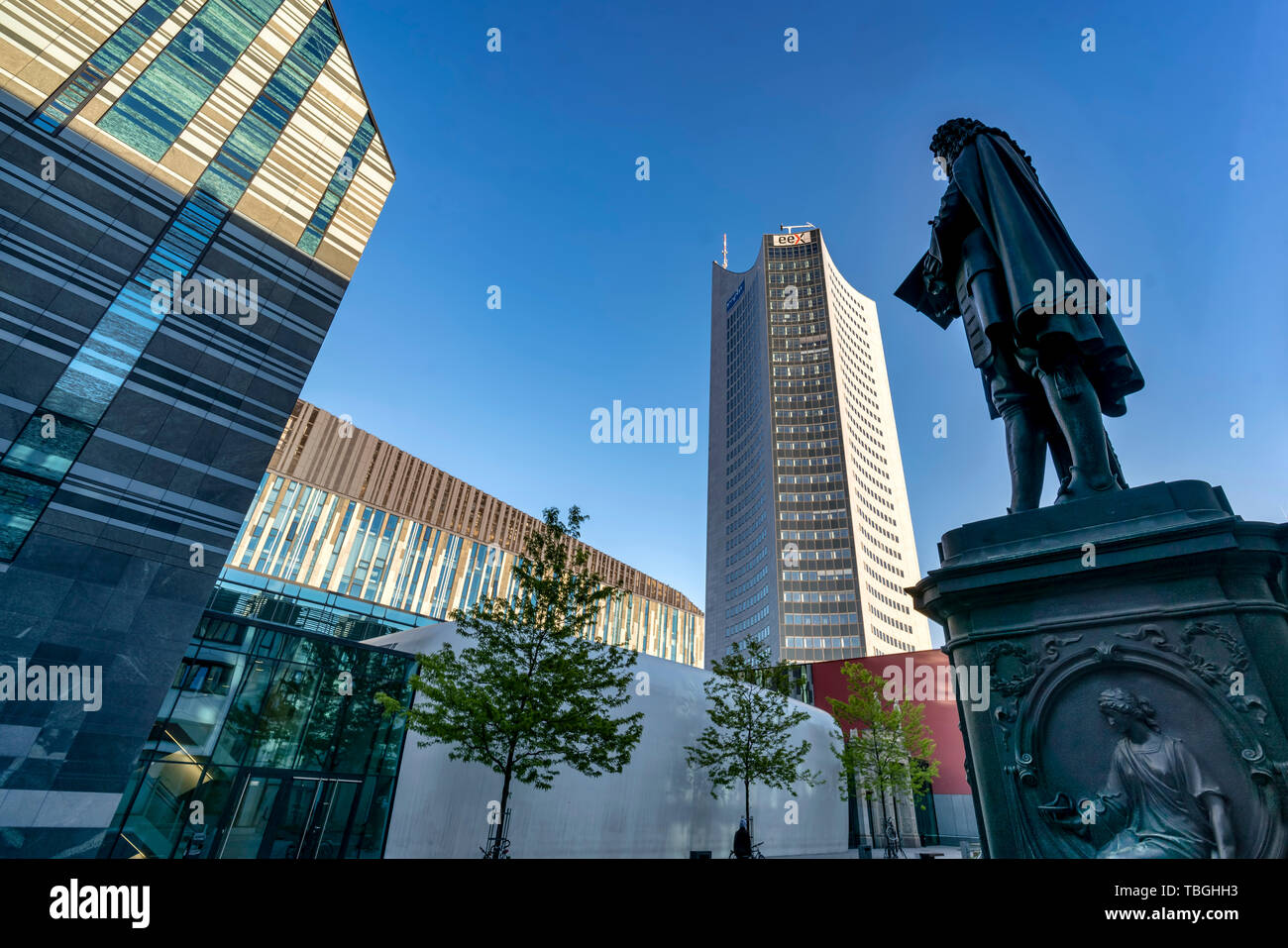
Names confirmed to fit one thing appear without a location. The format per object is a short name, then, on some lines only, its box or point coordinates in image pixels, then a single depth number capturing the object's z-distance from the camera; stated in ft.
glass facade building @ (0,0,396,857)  45.21
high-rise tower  326.44
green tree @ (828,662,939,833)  105.81
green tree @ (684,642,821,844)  85.87
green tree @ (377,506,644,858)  55.47
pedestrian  63.52
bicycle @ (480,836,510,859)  56.79
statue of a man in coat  18.81
